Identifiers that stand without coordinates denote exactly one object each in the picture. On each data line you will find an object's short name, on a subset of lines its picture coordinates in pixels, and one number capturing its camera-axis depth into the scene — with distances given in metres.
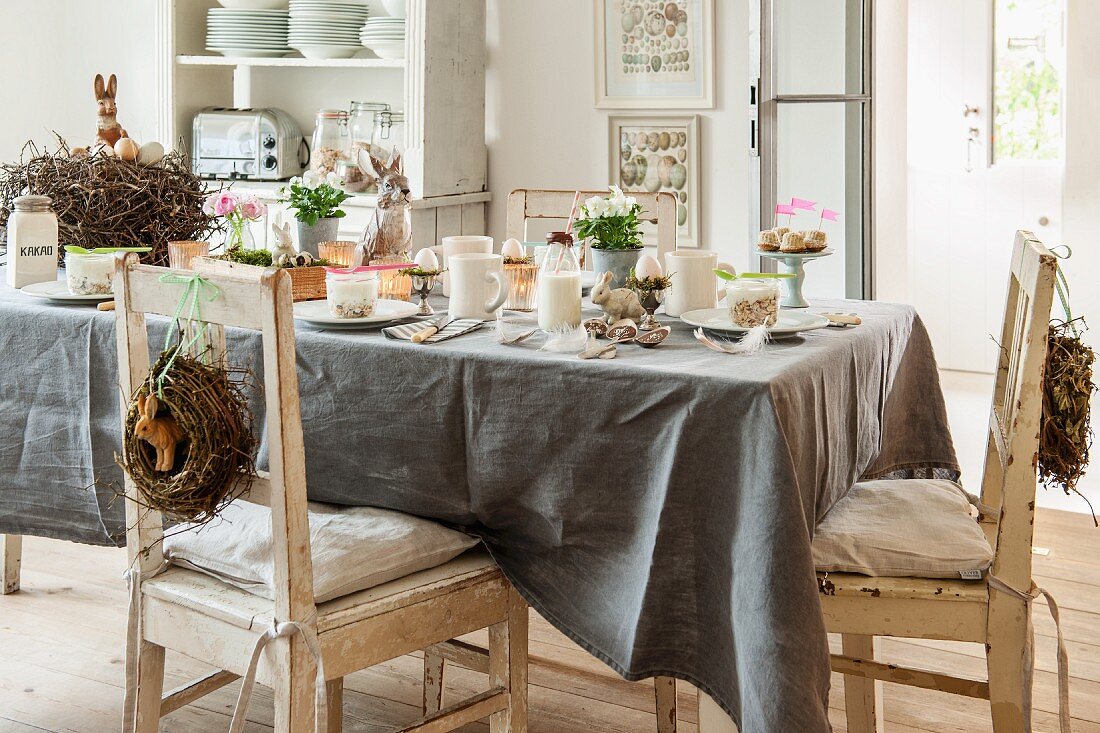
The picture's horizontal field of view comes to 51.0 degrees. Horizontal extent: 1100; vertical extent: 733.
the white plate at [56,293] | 1.95
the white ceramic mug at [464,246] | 2.09
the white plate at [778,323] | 1.70
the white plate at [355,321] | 1.74
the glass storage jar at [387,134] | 2.16
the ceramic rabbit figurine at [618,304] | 1.81
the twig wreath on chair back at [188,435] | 1.44
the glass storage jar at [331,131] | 2.79
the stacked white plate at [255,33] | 3.93
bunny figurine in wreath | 1.44
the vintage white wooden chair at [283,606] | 1.41
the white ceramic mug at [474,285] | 1.85
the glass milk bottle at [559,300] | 1.73
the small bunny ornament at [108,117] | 2.47
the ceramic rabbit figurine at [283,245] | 1.99
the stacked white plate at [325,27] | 3.80
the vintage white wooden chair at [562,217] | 2.05
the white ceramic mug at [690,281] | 1.88
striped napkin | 1.68
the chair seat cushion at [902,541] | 1.59
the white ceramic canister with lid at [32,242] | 2.14
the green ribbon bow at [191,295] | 1.43
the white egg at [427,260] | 2.01
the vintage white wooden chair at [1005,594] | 1.53
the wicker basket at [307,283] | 1.96
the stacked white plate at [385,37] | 3.69
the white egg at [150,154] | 2.32
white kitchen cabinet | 3.62
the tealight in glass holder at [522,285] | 1.99
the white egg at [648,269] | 1.91
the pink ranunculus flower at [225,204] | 2.09
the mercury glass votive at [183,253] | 2.13
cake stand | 1.96
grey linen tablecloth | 1.38
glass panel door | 3.35
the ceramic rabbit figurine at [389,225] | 2.11
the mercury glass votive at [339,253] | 2.10
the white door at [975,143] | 5.26
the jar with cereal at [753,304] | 1.71
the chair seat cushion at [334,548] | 1.51
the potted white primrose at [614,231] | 2.01
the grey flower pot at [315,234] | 2.21
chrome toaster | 3.93
